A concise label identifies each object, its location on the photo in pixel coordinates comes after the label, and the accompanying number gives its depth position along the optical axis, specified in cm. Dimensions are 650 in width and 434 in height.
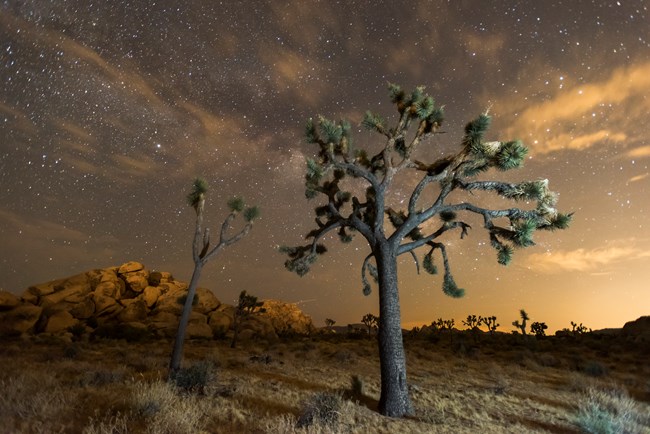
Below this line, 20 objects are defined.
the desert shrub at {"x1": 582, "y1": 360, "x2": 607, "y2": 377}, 1360
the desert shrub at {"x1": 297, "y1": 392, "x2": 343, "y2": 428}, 577
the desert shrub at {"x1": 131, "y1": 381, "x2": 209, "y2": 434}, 493
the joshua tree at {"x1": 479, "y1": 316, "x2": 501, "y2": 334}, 3588
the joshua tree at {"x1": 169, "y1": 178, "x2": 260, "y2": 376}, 1086
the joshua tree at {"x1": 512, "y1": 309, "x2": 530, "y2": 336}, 3198
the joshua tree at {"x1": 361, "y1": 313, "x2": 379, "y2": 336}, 4038
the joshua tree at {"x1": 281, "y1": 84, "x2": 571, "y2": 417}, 792
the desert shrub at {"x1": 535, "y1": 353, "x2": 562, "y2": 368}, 1642
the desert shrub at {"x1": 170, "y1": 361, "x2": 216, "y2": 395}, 762
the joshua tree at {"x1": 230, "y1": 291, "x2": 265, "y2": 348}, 2720
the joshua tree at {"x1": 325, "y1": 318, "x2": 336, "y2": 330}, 5286
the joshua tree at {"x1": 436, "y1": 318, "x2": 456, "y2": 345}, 3647
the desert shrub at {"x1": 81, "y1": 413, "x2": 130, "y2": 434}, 434
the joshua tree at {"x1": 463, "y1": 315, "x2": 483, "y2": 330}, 3734
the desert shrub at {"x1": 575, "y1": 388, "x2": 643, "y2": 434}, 634
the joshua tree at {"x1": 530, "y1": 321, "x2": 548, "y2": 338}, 3462
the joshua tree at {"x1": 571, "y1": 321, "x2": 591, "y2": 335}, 3612
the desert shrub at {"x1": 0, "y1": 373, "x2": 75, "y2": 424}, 505
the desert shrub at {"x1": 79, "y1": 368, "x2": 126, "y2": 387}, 790
